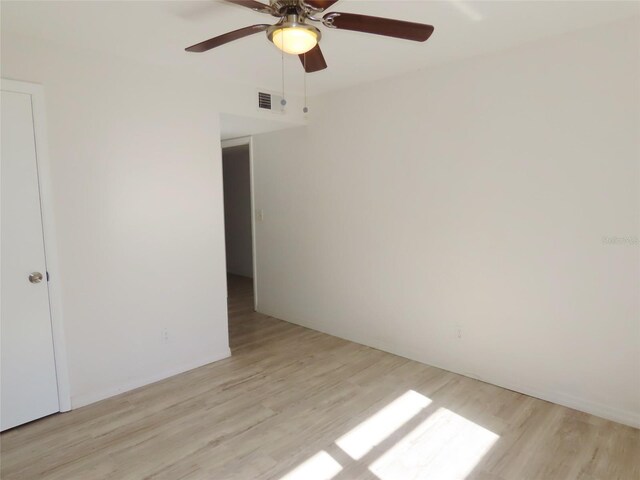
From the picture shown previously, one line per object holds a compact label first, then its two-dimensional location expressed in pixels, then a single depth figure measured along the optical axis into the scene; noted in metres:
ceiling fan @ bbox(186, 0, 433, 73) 1.68
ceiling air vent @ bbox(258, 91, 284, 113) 3.70
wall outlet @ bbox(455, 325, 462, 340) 3.20
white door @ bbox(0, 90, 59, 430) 2.43
